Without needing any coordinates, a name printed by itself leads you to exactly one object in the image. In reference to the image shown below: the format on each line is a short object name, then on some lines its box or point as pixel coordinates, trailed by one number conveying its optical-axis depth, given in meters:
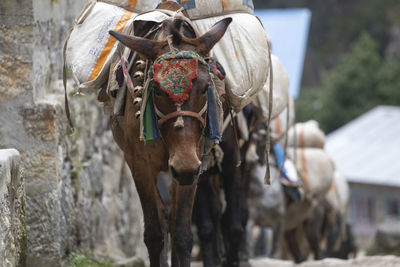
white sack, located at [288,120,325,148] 25.96
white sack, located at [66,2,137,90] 11.93
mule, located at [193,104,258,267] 14.31
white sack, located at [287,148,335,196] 25.73
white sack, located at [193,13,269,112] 11.87
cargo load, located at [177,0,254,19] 12.17
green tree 64.87
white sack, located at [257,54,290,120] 15.92
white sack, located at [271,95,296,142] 18.94
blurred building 56.41
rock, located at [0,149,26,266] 9.80
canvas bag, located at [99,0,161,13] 12.49
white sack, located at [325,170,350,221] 31.47
